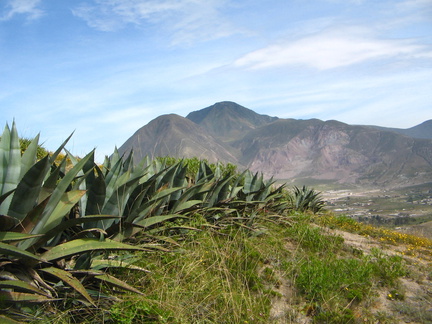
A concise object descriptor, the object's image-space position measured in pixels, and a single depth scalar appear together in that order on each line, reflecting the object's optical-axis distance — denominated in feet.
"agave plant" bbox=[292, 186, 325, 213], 33.18
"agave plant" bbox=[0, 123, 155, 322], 8.88
